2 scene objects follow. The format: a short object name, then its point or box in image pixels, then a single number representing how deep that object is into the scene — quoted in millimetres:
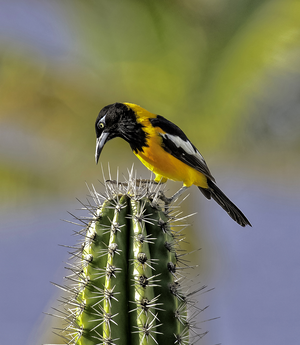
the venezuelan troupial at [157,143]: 7071
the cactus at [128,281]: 6934
